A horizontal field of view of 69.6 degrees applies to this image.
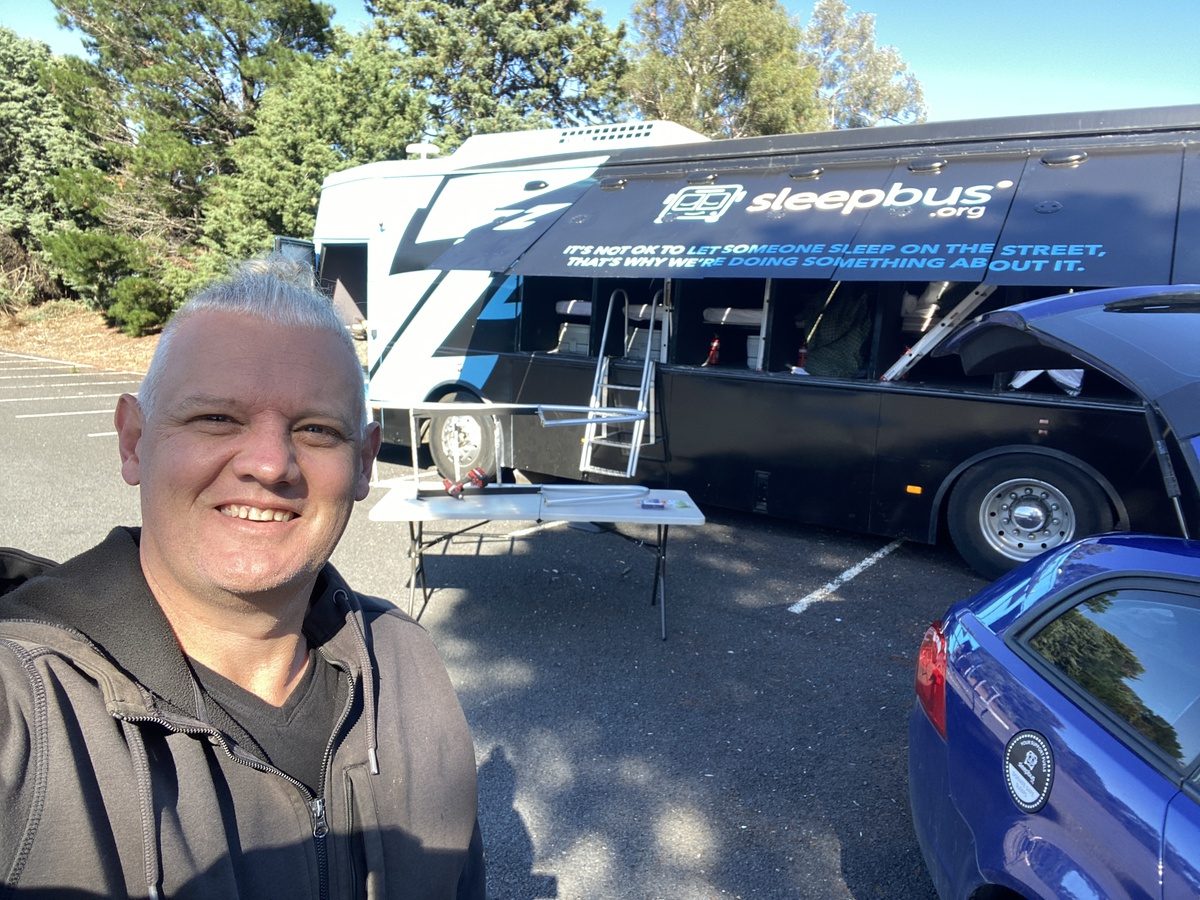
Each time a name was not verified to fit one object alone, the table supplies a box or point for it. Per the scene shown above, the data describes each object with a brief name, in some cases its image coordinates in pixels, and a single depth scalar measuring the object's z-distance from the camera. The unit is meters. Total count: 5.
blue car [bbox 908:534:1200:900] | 1.77
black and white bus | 5.65
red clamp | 5.48
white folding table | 5.10
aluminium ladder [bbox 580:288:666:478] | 7.48
